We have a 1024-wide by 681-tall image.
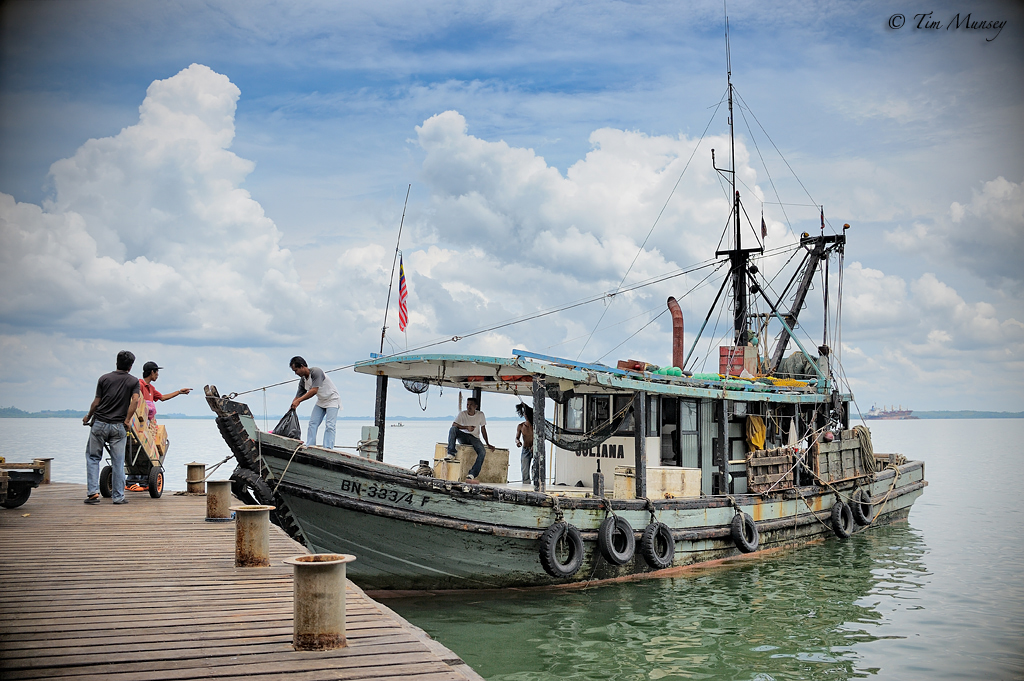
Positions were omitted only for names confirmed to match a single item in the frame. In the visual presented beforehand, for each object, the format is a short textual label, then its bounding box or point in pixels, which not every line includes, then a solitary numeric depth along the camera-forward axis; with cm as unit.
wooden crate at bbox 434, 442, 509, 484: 1285
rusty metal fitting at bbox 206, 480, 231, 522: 1000
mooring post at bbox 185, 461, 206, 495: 1309
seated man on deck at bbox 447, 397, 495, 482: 1339
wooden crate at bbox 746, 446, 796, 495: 1542
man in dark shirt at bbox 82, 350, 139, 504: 1012
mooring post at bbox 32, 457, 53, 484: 1188
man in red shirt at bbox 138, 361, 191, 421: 1226
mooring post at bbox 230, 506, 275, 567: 720
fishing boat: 1088
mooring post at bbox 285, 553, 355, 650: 485
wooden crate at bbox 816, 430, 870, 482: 1744
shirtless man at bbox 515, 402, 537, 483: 1507
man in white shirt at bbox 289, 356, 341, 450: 1098
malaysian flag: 1316
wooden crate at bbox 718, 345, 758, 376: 1845
